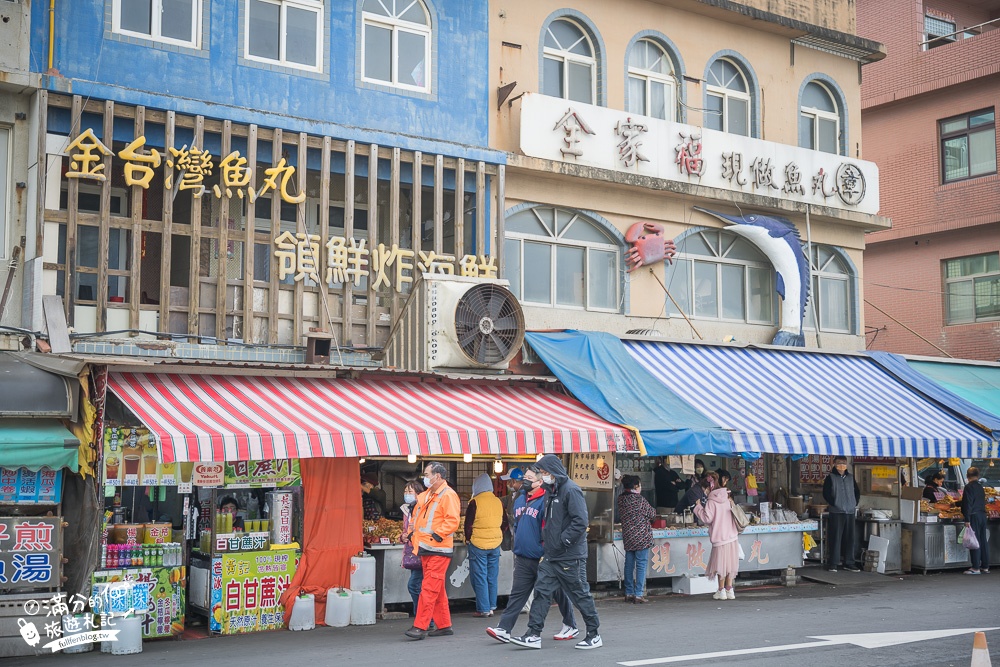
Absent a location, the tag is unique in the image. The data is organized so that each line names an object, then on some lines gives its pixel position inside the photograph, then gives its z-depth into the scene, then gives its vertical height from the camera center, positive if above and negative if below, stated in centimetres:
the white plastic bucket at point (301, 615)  1265 -222
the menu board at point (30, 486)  1146 -68
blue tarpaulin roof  1421 +38
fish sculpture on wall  1942 +278
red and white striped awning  1120 +3
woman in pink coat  1532 -159
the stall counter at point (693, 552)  1557 -194
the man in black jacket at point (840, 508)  1850 -146
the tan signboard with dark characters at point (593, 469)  1566 -69
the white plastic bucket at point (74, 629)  1102 -207
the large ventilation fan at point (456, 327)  1441 +125
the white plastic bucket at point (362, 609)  1302 -221
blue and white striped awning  1538 +27
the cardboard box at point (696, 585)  1598 -238
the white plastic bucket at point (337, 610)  1288 -220
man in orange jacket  1169 -125
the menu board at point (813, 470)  2045 -90
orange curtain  1312 -124
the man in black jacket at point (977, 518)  1903 -166
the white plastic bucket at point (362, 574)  1320 -182
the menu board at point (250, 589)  1234 -191
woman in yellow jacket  1342 -144
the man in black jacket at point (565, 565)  1089 -142
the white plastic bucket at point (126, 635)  1098 -213
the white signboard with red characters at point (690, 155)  1689 +444
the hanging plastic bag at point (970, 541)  1884 -204
